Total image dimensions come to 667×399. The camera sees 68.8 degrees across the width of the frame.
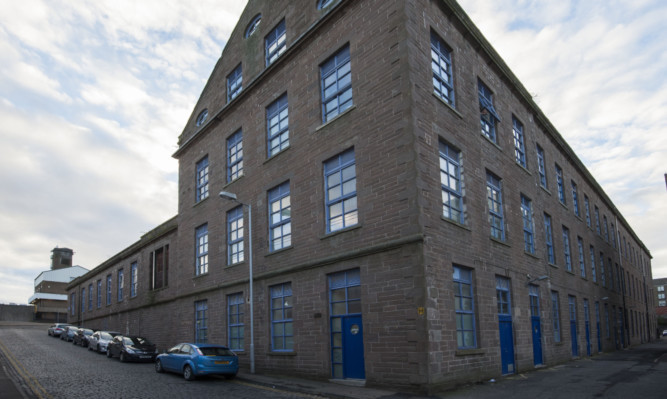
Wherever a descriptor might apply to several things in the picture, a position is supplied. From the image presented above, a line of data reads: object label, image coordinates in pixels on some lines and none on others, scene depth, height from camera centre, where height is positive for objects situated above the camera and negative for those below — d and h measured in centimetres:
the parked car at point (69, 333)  3778 -359
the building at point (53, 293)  7694 -75
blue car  1659 -269
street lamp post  1845 -143
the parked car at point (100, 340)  2849 -318
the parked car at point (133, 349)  2420 -318
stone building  1425 +264
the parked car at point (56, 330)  4230 -365
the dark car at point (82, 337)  3312 -343
